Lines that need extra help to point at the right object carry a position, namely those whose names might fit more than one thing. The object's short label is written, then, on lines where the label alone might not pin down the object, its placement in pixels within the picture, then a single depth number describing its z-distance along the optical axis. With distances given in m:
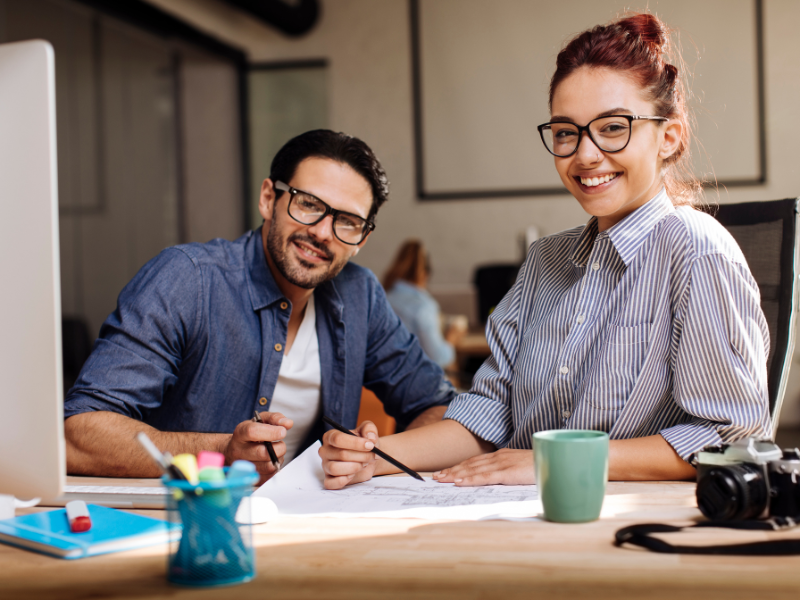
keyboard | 0.94
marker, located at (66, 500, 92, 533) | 0.80
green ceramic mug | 0.80
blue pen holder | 0.64
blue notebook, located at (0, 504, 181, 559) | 0.76
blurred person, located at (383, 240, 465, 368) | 3.73
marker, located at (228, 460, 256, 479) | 0.66
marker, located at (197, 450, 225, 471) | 0.66
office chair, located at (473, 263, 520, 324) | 5.12
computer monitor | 0.72
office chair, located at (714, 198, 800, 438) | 1.32
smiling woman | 1.04
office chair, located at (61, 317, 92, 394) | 3.88
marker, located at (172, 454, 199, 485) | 0.65
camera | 0.78
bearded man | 1.38
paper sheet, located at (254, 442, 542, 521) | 0.88
